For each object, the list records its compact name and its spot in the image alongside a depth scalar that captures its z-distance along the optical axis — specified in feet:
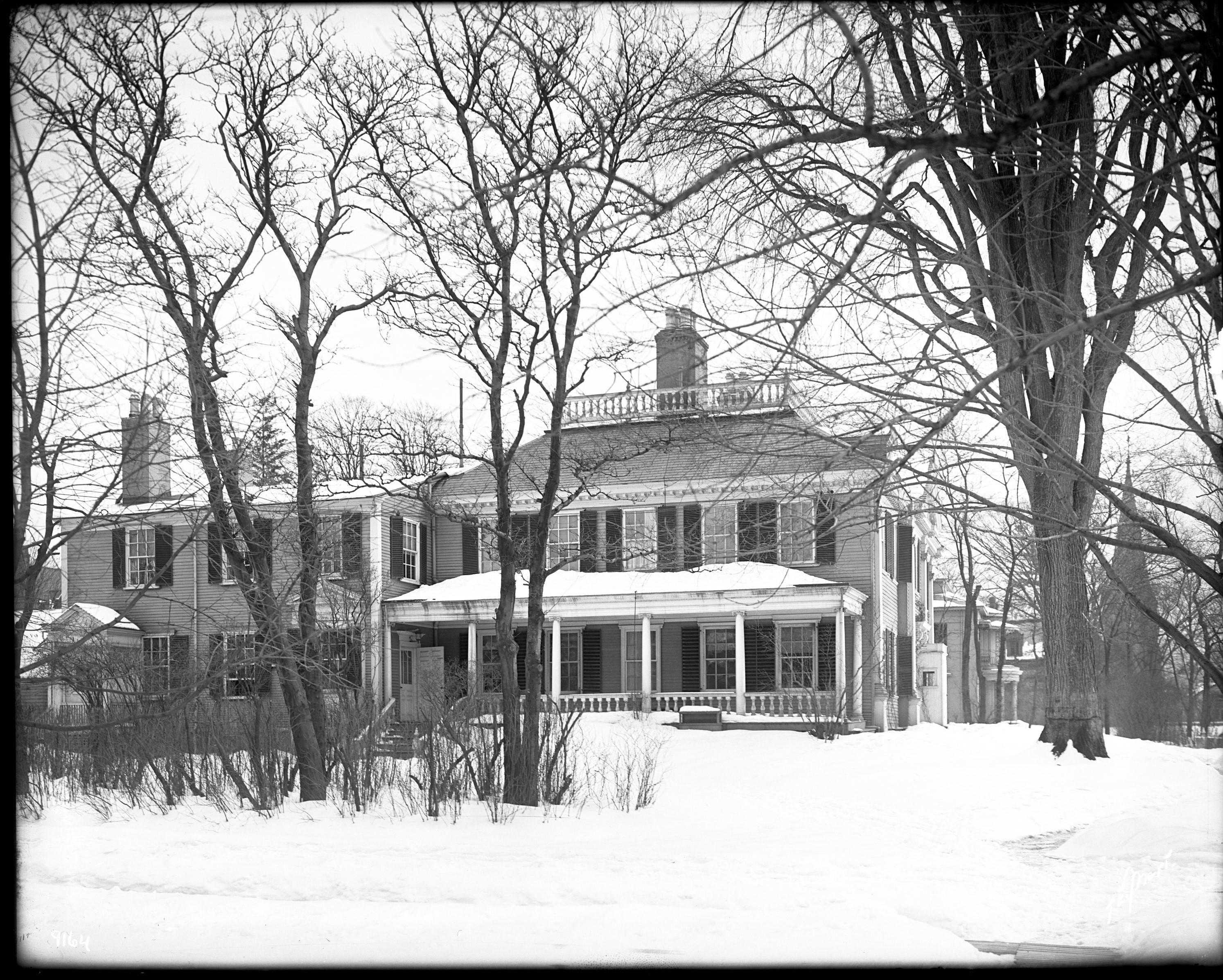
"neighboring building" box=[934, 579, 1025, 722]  151.53
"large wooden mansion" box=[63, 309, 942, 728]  73.82
